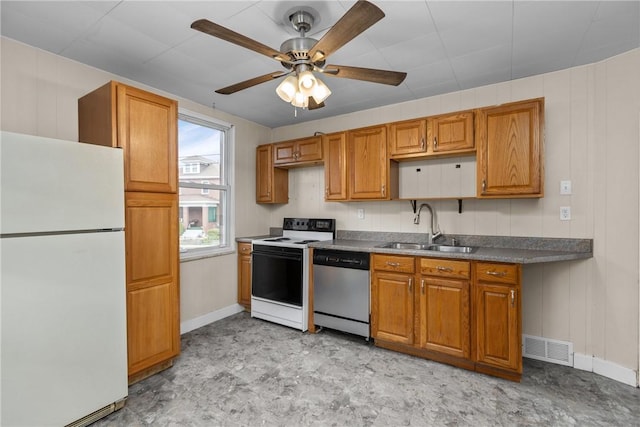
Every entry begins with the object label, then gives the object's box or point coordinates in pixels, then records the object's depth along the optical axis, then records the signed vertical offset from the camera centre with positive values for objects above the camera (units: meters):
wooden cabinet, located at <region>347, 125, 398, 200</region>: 3.08 +0.46
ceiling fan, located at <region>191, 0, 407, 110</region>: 1.51 +0.86
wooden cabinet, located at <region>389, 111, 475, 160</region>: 2.69 +0.69
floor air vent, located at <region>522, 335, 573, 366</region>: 2.52 -1.20
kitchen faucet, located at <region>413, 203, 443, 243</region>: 3.06 -0.15
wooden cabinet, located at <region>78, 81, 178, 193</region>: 2.14 +0.62
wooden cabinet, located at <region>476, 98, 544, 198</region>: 2.41 +0.50
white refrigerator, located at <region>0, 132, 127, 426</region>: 1.56 -0.40
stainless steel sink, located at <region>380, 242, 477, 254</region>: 2.90 -0.37
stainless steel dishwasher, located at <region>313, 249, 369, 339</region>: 2.87 -0.79
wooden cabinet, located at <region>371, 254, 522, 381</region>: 2.25 -0.83
